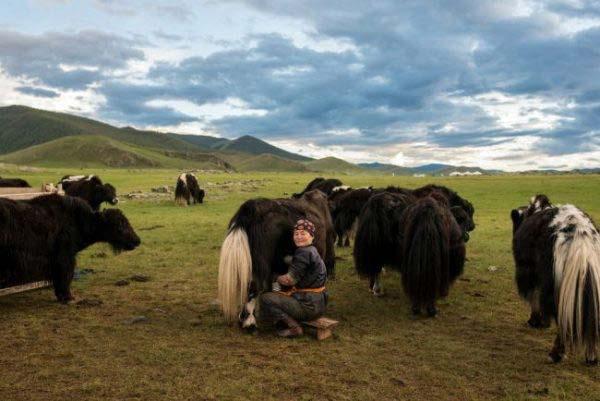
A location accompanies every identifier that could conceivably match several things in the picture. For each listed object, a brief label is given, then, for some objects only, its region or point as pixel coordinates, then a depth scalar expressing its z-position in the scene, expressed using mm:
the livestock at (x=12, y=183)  14081
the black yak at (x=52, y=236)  6801
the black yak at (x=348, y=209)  12539
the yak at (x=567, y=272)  4895
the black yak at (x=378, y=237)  8016
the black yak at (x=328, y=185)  16577
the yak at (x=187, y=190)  25594
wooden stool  5973
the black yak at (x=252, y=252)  5898
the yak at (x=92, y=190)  18625
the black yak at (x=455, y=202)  8953
